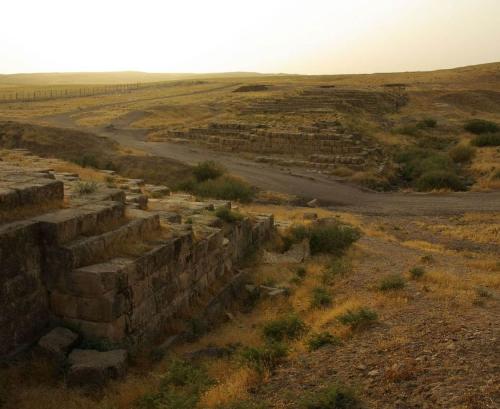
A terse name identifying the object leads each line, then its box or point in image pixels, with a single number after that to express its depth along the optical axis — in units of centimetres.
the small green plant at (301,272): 1131
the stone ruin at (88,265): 643
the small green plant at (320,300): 889
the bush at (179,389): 514
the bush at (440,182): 2495
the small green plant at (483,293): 862
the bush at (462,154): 3011
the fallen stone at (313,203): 2238
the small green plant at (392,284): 926
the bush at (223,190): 2084
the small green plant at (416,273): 1012
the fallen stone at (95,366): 585
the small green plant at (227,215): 1168
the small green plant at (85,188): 884
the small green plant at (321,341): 643
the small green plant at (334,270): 1077
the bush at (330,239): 1370
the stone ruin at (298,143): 2939
